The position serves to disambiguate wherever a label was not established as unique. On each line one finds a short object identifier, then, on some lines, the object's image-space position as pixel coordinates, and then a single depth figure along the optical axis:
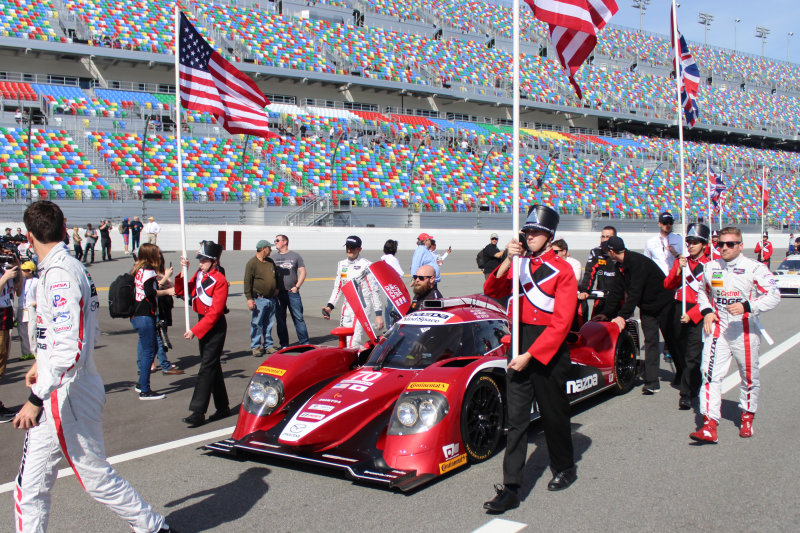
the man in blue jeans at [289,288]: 10.60
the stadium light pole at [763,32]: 82.25
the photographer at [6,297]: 7.22
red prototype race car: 4.69
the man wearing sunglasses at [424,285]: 7.66
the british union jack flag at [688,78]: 11.69
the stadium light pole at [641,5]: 71.31
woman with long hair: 7.32
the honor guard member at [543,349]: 4.39
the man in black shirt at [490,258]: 12.81
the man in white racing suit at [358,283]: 8.14
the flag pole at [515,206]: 4.47
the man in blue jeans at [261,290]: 10.03
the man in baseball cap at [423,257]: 11.65
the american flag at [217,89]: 10.12
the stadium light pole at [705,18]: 75.38
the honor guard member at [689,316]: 6.76
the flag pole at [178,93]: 9.33
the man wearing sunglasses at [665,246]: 8.33
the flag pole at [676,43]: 10.15
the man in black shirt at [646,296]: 7.29
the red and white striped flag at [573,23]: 5.43
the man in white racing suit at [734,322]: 5.58
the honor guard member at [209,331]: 6.28
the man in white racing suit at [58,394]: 3.32
